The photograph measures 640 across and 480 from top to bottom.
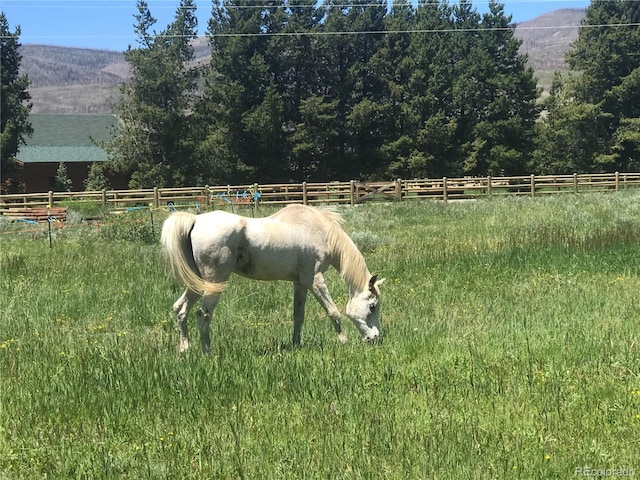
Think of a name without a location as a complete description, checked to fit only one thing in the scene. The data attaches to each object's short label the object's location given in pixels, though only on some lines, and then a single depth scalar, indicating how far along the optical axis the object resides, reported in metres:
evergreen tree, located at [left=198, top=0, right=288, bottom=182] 46.88
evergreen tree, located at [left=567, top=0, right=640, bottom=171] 50.44
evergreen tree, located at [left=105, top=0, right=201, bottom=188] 43.78
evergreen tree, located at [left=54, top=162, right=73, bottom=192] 45.95
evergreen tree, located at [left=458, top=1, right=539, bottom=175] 49.50
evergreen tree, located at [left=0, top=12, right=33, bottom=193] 42.06
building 50.49
